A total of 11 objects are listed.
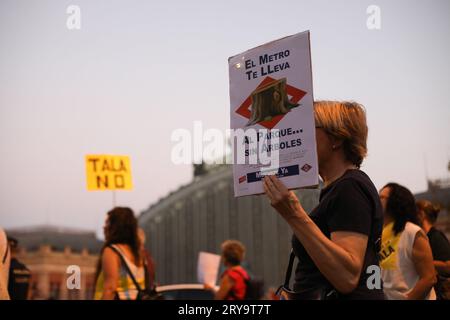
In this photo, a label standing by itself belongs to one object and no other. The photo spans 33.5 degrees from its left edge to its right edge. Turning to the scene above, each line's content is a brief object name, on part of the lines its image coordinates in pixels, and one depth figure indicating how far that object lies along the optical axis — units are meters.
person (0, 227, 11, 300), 4.51
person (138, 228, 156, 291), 6.18
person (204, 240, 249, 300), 8.02
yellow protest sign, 9.23
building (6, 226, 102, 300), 35.88
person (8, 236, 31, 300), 8.02
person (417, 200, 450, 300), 5.39
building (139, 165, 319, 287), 41.69
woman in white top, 4.82
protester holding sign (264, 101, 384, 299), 2.49
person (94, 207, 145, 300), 5.96
